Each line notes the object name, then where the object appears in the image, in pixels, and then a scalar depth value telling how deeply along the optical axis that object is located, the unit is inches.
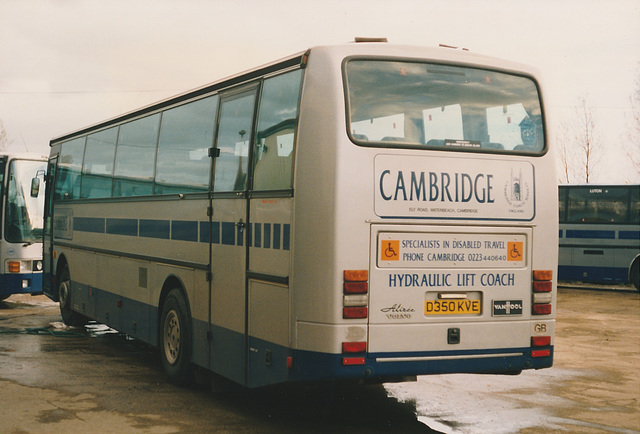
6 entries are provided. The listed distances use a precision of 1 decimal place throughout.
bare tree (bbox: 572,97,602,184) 1590.8
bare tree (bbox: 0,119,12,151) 2587.4
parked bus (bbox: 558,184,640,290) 964.0
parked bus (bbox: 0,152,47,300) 679.1
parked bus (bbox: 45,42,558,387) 268.7
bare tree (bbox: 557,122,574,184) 1627.1
